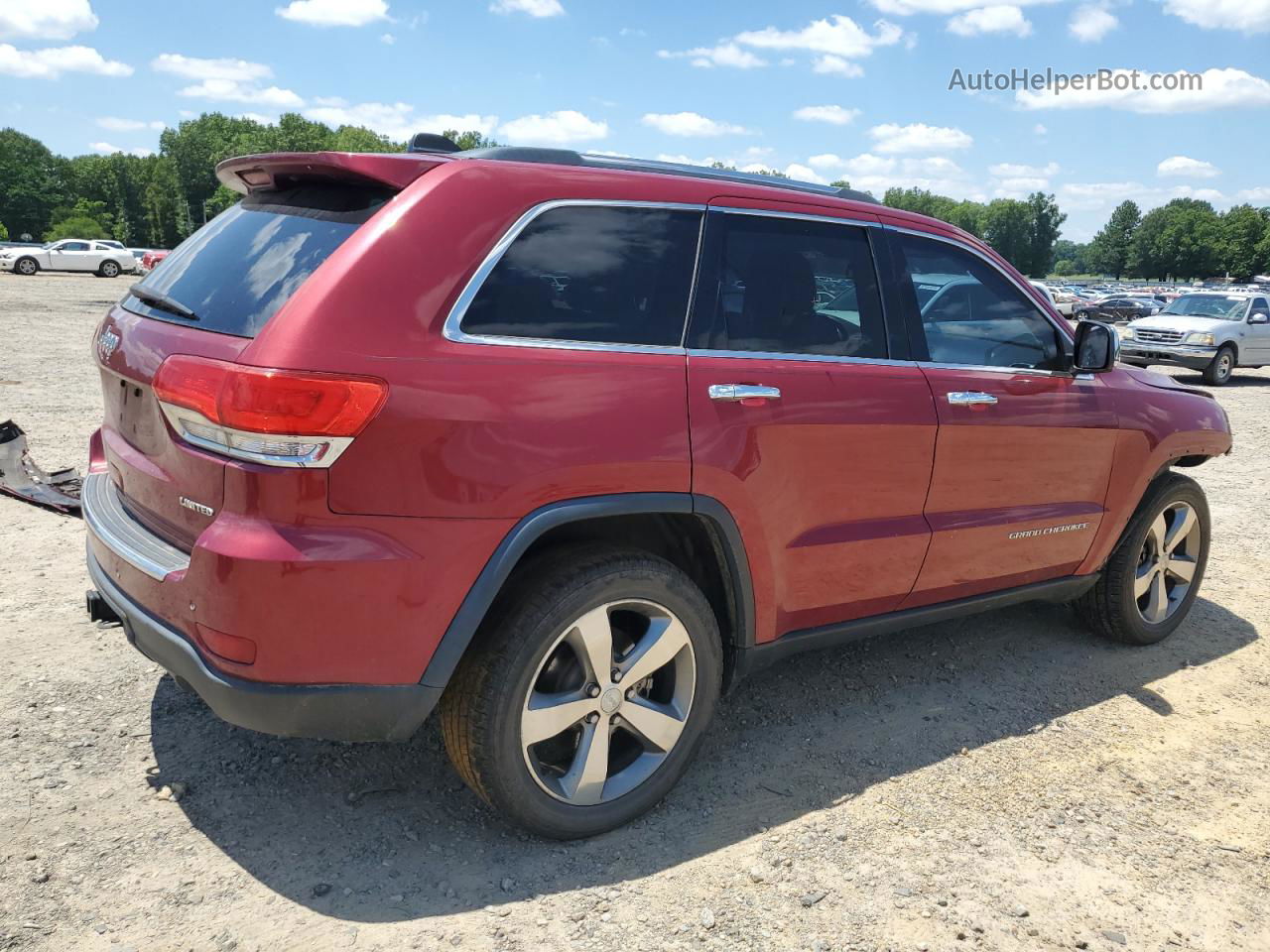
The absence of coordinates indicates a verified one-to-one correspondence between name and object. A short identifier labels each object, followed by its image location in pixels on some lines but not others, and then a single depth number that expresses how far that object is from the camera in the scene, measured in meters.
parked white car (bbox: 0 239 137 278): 38.84
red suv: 2.35
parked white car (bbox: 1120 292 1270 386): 18.25
